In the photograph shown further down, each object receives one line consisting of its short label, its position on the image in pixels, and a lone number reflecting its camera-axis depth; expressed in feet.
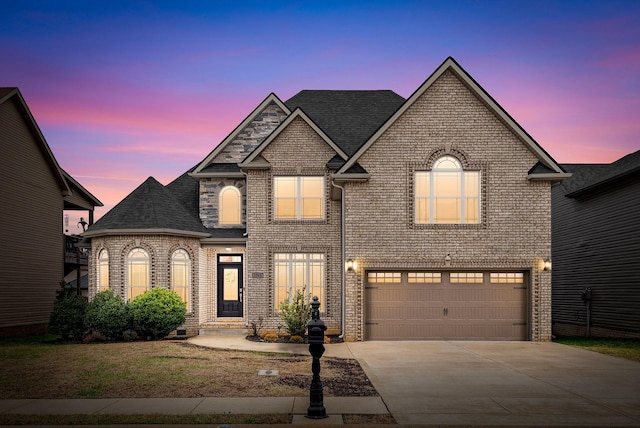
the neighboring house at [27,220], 77.61
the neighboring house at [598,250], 73.46
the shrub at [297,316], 67.56
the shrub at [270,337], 67.12
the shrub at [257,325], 73.35
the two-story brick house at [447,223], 66.59
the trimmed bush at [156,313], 66.33
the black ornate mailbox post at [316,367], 30.09
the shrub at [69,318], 66.28
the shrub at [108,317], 65.51
